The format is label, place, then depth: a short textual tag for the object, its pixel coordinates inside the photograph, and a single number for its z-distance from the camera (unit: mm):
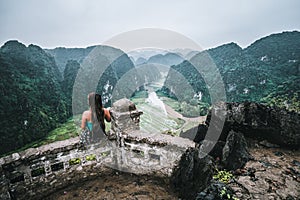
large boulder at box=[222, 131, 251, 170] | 3400
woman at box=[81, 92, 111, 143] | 4042
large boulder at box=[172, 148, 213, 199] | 3258
